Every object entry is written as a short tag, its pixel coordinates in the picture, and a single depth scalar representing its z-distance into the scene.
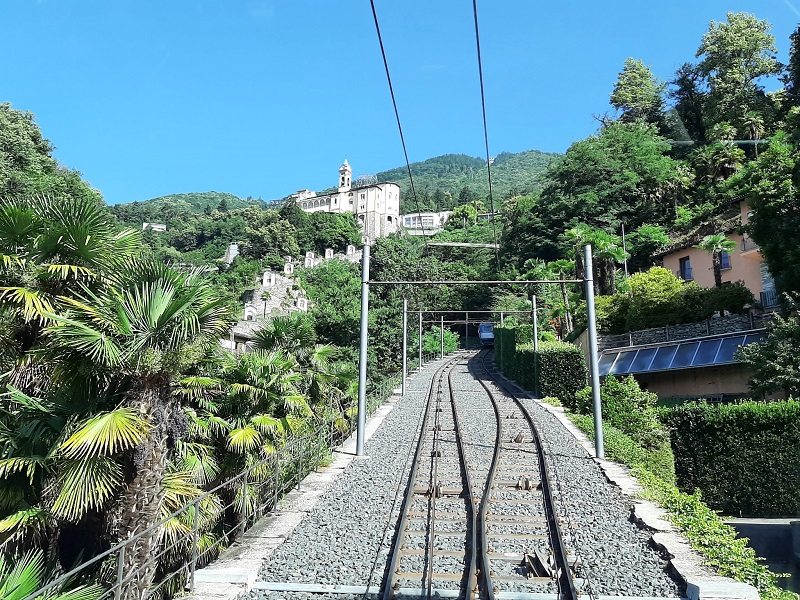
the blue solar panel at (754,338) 22.34
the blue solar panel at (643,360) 26.55
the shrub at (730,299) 26.25
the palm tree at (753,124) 45.84
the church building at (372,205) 126.94
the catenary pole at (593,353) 12.22
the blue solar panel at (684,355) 24.53
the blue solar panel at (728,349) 22.78
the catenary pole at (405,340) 25.22
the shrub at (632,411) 13.60
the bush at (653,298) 28.72
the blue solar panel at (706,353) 23.52
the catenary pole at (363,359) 12.90
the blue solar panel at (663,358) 25.47
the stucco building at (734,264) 29.25
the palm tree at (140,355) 6.64
